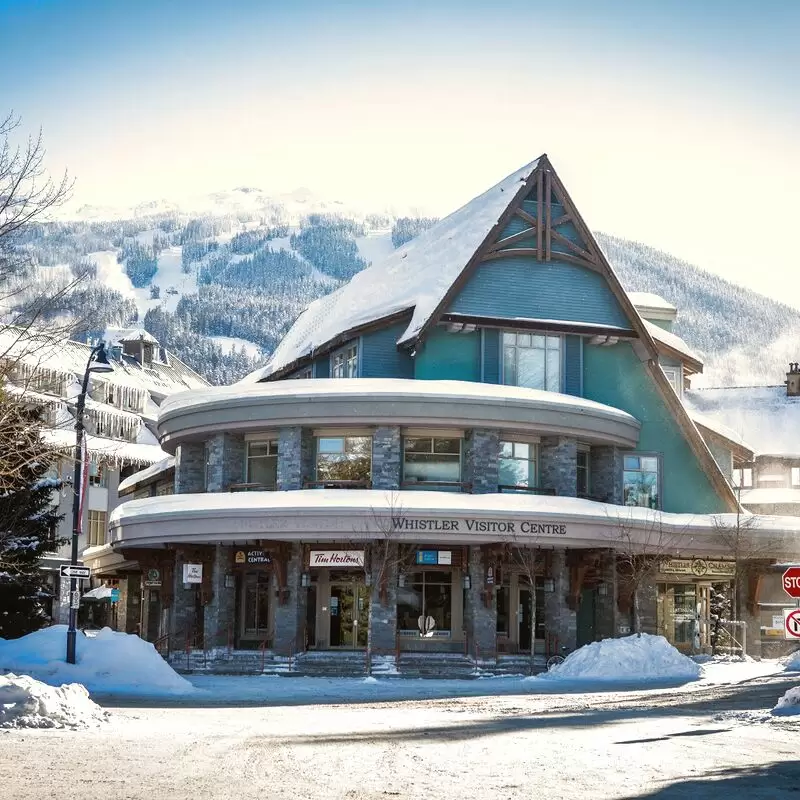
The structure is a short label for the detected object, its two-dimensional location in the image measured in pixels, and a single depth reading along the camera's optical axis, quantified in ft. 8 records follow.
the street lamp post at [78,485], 103.65
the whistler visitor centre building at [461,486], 131.95
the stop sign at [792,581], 71.46
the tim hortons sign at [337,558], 131.34
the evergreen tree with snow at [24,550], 148.05
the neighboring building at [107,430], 242.17
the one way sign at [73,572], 102.99
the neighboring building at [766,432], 231.91
